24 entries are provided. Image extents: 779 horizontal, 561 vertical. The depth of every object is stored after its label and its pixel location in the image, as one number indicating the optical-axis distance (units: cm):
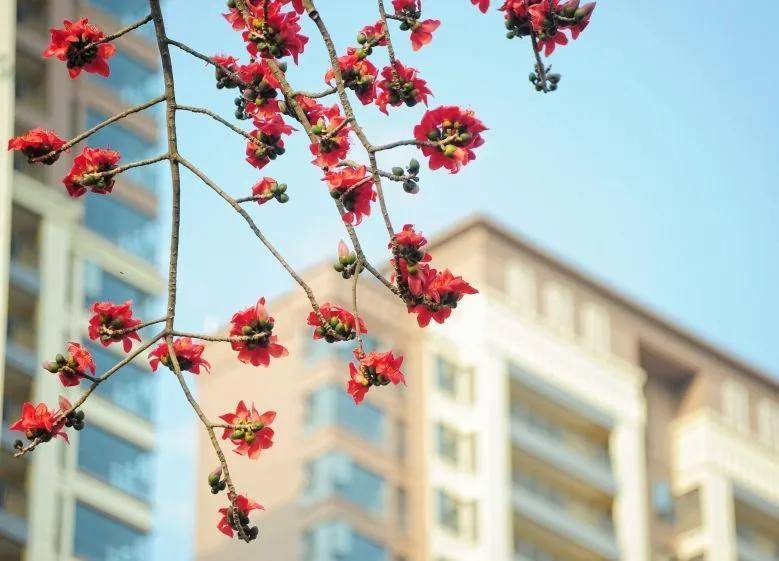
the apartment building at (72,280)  5692
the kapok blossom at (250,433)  862
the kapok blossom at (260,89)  944
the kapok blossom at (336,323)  842
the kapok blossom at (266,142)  938
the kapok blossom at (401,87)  891
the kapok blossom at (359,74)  905
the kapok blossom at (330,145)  858
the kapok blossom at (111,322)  918
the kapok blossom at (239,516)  824
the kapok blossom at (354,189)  842
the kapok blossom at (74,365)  903
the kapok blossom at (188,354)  925
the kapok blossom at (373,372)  856
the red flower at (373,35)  920
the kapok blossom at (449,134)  837
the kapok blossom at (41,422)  880
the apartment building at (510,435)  7227
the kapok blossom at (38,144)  922
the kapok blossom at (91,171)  914
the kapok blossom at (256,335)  871
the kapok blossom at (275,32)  920
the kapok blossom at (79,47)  956
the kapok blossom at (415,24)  937
